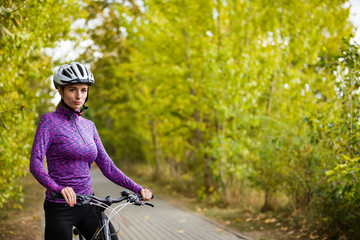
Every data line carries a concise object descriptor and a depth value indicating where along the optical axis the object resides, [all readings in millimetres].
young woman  2801
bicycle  2816
